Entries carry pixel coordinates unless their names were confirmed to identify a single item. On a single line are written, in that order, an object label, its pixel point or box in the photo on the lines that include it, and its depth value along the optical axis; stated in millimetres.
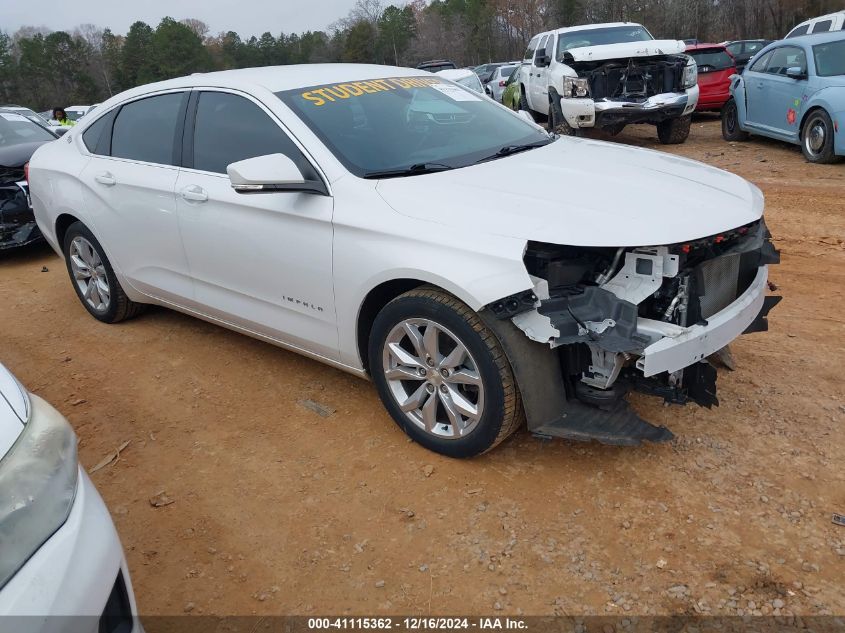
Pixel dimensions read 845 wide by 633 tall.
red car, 13336
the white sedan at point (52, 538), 1554
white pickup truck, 10617
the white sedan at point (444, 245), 2781
